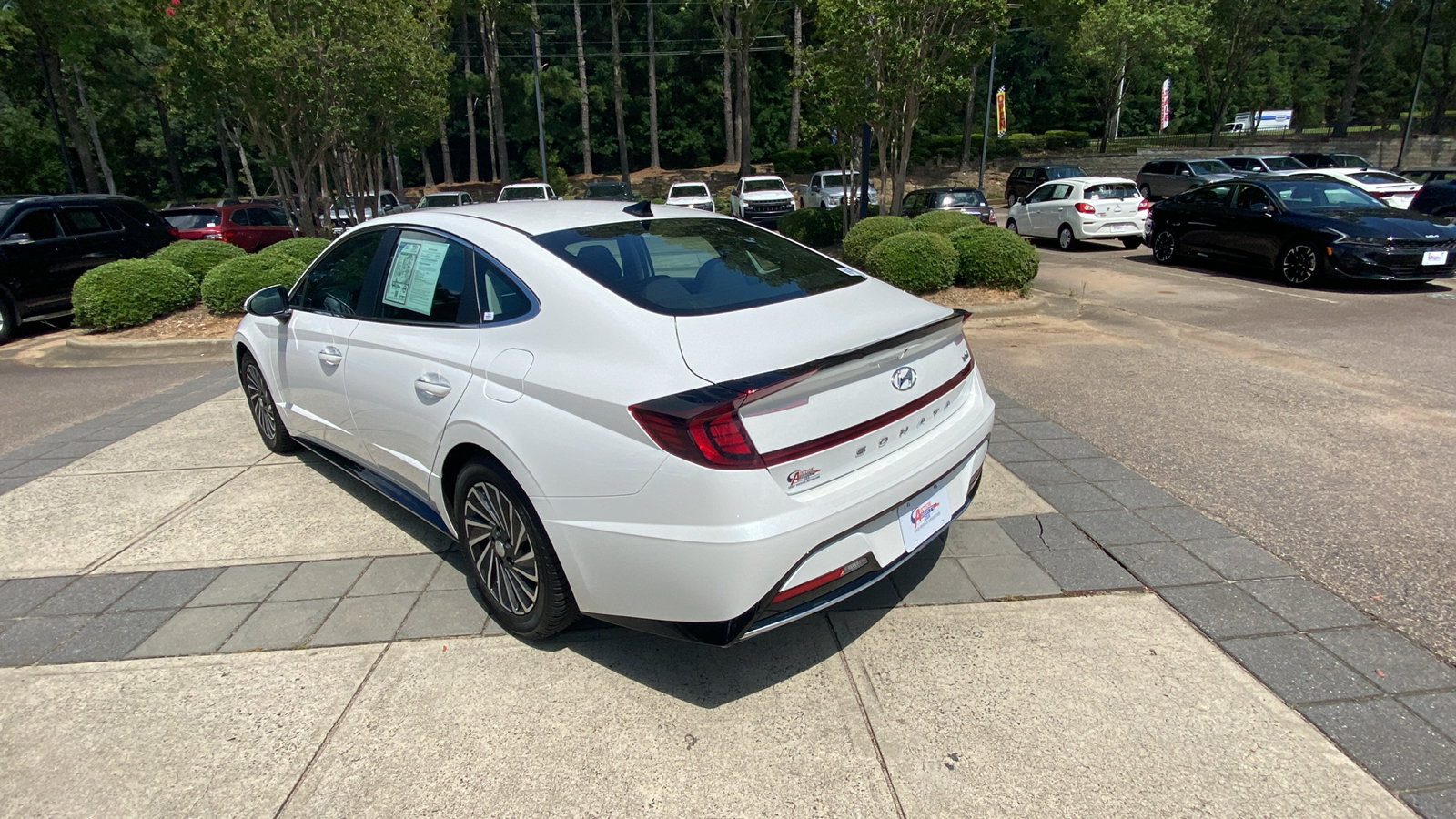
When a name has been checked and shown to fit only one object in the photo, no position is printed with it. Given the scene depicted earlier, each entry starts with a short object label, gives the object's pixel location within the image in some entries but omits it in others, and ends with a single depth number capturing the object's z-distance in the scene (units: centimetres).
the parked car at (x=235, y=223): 1611
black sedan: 1000
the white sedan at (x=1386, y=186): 1700
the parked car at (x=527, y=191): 2430
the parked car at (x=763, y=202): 2358
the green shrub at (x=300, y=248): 1006
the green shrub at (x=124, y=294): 927
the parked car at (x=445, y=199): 2427
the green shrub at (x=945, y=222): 1090
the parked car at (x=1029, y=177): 2408
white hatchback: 1593
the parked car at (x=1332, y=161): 2402
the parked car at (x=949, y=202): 1783
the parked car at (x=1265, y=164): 2292
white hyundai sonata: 243
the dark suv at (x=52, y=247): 1007
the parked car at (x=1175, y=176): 2306
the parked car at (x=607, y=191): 2449
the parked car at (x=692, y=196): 2334
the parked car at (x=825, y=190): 2334
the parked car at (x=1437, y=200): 1521
